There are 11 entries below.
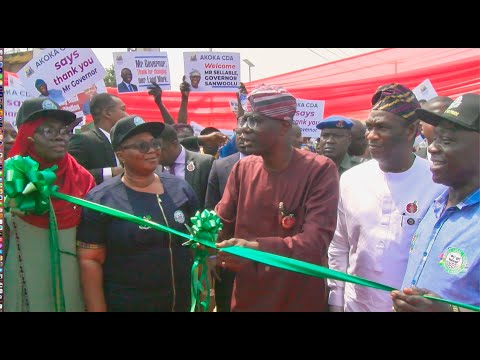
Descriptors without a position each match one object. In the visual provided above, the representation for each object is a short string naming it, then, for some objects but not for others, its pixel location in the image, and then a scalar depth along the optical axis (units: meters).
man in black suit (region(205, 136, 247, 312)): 4.16
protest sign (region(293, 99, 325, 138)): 8.93
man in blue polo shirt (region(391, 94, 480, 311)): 2.31
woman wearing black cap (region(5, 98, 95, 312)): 3.28
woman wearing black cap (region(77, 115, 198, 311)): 3.22
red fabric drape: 8.06
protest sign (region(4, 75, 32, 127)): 6.65
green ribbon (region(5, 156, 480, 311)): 2.79
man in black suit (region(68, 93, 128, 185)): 4.59
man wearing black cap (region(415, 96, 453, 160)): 4.47
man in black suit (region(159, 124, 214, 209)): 5.01
